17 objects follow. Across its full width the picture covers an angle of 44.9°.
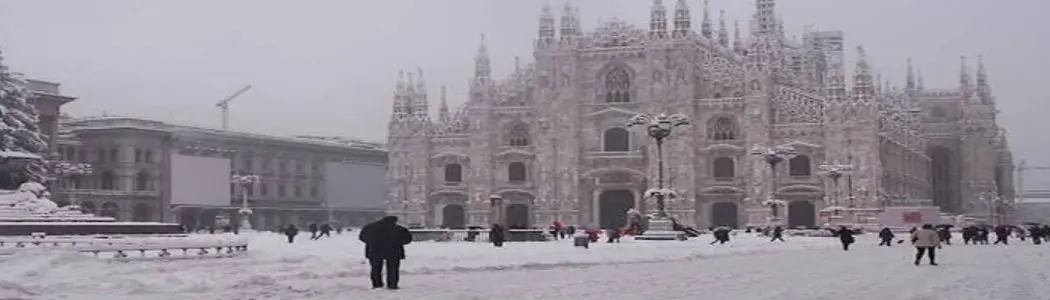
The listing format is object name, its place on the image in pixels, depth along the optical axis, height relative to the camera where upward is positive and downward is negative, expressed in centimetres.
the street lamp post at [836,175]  7053 +215
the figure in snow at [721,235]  4794 -79
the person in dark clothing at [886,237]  4841 -94
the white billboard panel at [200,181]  9438 +289
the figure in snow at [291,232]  5164 -56
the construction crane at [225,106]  17395 +1549
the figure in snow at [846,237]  4300 -83
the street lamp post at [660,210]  5053 +20
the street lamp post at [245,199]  8206 +133
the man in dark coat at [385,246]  1942 -44
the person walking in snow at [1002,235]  5329 -100
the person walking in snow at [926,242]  2894 -69
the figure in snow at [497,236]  4331 -67
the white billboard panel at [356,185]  10788 +284
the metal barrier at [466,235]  5203 -80
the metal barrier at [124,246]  2953 -60
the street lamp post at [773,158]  6915 +310
